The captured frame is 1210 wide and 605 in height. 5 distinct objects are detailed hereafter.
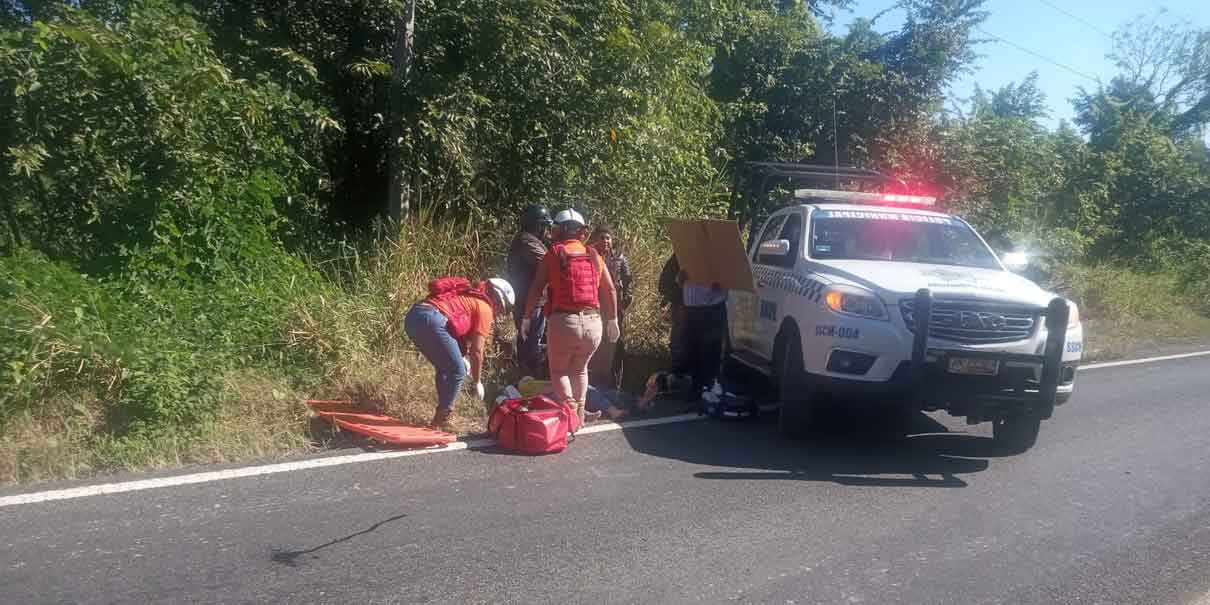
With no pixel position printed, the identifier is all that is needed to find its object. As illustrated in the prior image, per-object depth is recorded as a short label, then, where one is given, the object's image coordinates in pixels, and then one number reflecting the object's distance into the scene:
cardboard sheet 7.54
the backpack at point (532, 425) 6.19
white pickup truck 6.14
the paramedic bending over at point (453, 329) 6.32
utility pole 8.90
